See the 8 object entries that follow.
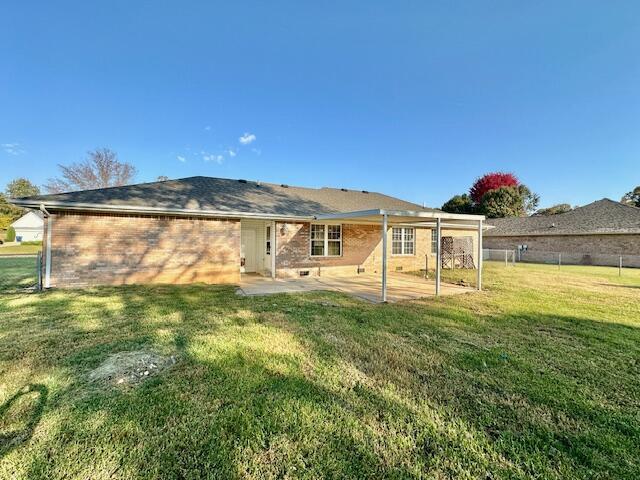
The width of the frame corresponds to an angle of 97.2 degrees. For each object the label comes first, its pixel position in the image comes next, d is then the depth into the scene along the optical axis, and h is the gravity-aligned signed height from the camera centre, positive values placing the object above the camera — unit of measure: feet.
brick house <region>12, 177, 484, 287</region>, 28.45 +1.81
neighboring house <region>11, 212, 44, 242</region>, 140.95 +10.05
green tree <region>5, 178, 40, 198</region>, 179.52 +38.27
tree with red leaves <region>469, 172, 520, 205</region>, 139.74 +34.21
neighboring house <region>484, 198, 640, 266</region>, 63.52 +4.30
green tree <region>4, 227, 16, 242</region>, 130.11 +5.79
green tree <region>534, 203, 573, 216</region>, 140.26 +20.93
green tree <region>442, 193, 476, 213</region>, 126.00 +20.64
